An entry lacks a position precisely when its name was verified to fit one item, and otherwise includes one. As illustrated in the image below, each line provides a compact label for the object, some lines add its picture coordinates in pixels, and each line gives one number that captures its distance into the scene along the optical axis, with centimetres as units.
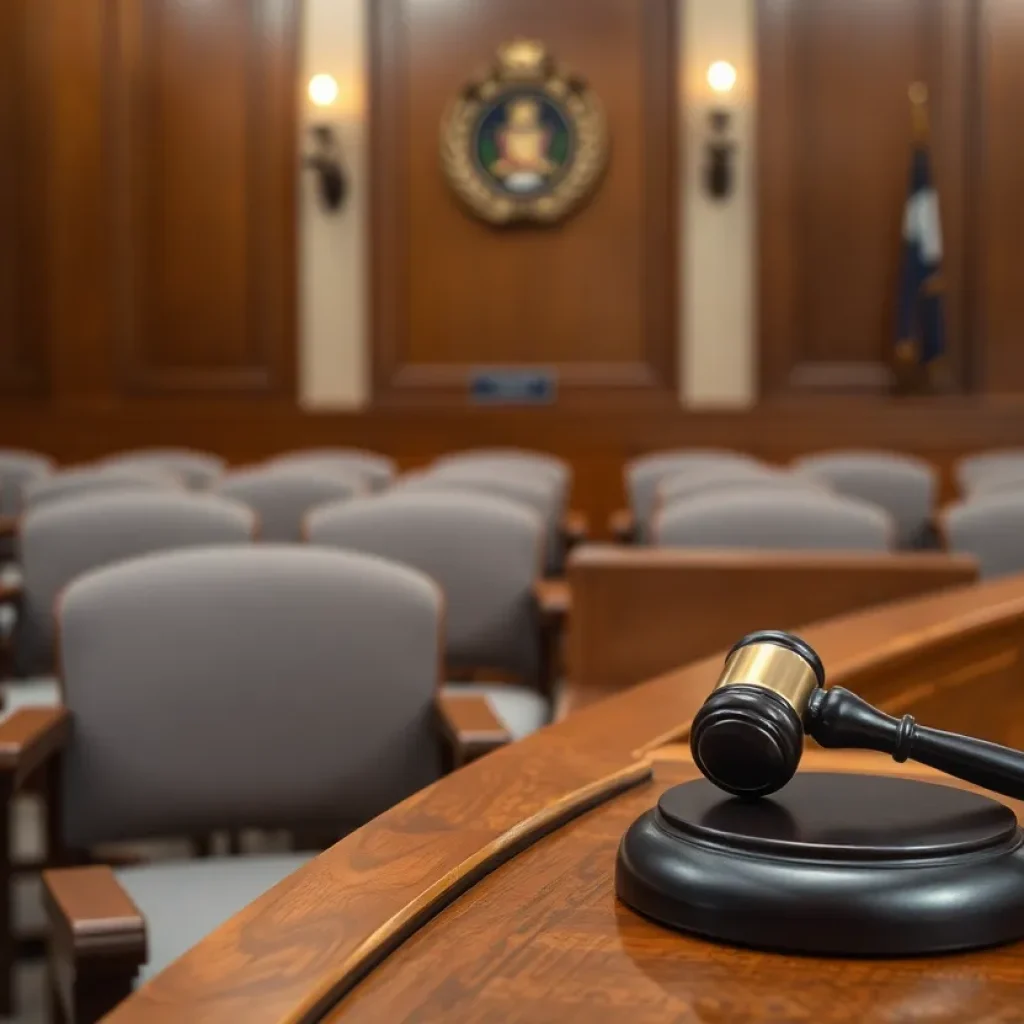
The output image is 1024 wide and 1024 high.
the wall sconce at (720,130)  729
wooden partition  200
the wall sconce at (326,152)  743
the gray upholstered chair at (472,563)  304
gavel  68
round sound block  62
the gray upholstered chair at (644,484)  549
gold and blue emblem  758
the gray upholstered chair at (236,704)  185
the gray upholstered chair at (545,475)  504
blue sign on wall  749
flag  724
